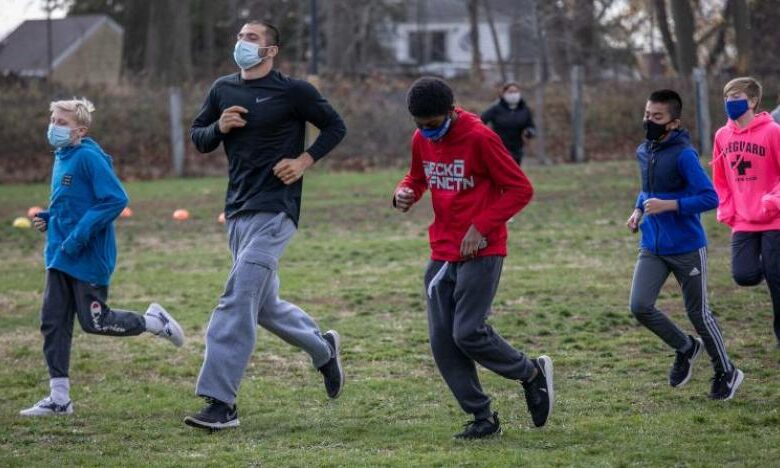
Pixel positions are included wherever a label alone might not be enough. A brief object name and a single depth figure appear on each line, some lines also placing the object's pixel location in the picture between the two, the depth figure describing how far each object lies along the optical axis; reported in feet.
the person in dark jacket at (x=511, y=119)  127.85
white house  396.37
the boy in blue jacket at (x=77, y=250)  48.42
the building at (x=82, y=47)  266.06
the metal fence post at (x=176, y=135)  189.26
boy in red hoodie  40.78
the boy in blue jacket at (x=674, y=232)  46.68
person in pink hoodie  52.70
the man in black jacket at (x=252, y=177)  44.68
